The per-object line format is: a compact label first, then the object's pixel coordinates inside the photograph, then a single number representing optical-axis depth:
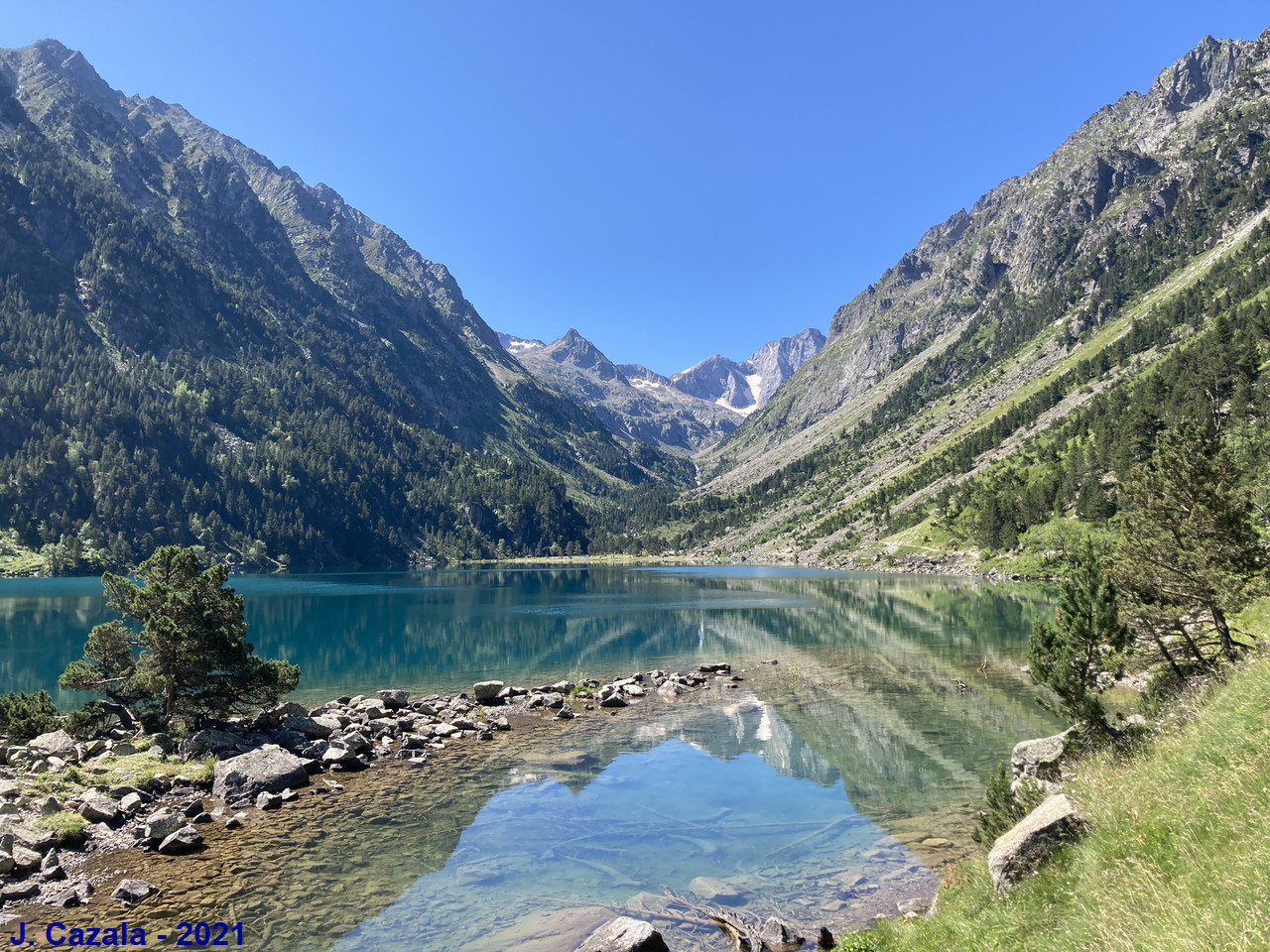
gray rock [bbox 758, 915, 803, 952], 16.08
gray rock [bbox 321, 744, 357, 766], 30.44
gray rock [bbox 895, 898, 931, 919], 16.47
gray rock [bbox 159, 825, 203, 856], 21.33
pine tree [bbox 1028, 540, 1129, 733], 21.28
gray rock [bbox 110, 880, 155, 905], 18.09
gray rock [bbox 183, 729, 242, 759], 29.73
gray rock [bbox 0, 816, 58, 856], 20.19
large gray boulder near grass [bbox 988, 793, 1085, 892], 12.14
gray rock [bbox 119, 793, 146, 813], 23.74
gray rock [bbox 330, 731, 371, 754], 31.78
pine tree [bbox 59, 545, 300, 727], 30.92
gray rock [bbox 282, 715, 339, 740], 33.94
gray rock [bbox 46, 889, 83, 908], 17.89
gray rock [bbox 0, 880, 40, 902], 18.03
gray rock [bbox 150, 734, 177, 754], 30.08
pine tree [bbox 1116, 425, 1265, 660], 22.23
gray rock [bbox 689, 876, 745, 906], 18.84
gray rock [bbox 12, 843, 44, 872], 19.47
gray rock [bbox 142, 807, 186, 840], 21.94
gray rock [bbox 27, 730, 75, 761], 28.50
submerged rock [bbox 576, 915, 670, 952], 15.24
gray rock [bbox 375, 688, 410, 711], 41.12
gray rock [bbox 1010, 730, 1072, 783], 20.73
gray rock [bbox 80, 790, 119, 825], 22.66
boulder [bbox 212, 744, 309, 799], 26.36
